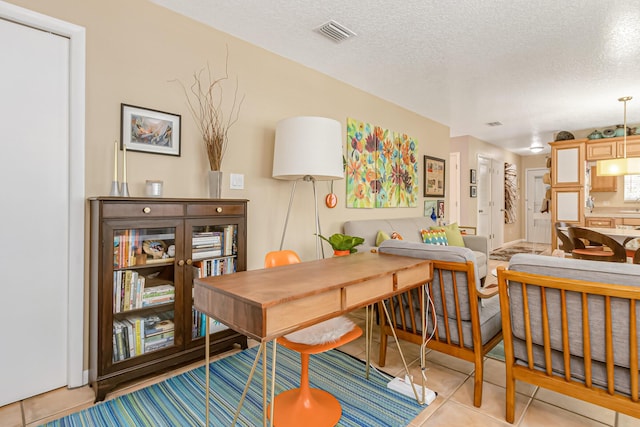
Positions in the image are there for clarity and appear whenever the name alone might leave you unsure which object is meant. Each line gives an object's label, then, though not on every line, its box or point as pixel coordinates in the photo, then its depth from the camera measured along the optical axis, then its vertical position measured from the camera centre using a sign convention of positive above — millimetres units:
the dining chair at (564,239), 3771 -267
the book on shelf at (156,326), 2039 -689
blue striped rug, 1669 -1027
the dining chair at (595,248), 3201 -345
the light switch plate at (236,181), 2703 +295
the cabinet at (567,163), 5641 +932
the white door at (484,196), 6953 +432
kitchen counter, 5000 +26
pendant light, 4168 +649
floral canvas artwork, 3805 +623
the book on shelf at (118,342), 1893 -731
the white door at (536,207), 8508 +235
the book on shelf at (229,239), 2383 -166
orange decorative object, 3477 +171
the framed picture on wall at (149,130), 2158 +593
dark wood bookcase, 1848 -390
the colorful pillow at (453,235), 4312 -252
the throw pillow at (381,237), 3461 -220
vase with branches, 2461 +839
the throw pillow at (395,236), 3536 -215
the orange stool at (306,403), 1532 -974
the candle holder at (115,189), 1986 +168
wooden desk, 1102 -295
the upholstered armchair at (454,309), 1784 -551
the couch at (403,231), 3594 -171
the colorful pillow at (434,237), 4125 -265
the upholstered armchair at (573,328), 1301 -484
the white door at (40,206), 1812 +61
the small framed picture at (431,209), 5152 +112
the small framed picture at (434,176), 5082 +636
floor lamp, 2494 +529
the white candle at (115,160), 2046 +357
